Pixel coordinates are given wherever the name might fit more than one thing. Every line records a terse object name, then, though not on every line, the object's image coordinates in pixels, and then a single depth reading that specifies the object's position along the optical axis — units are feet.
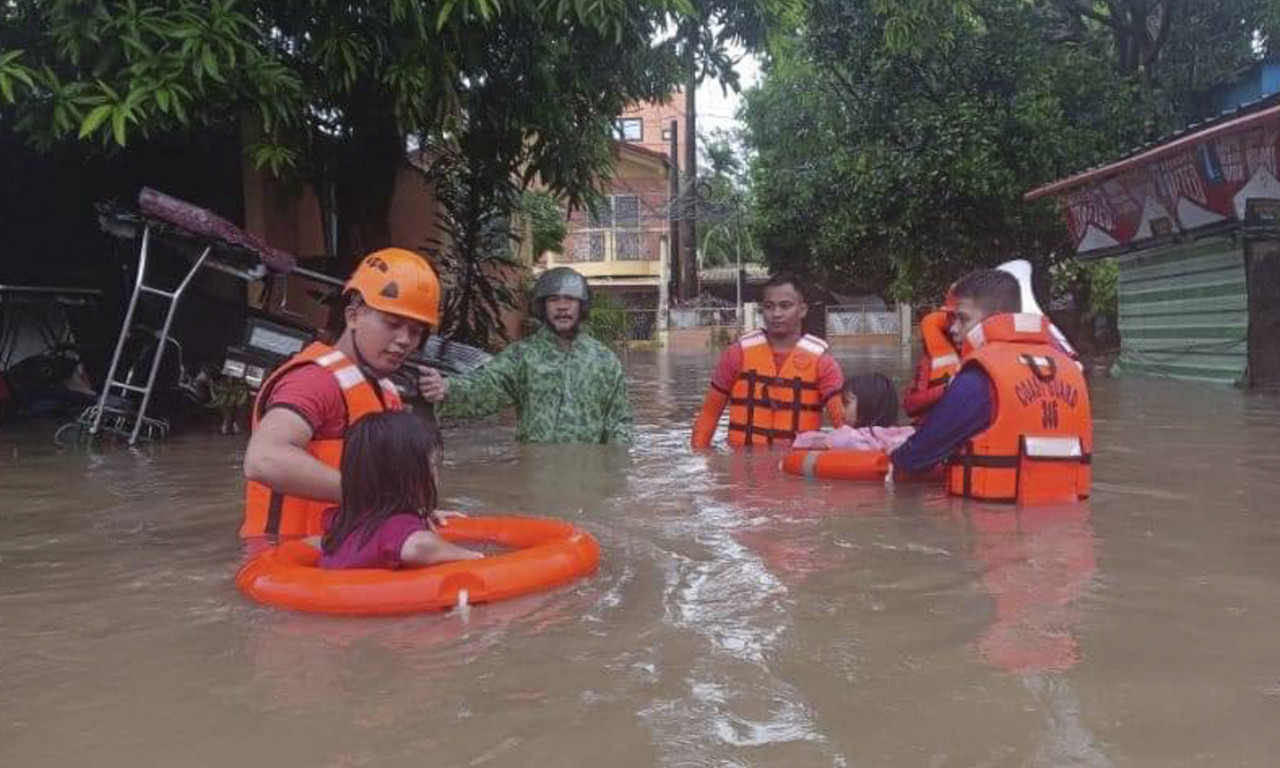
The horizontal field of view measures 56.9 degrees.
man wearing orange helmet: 11.76
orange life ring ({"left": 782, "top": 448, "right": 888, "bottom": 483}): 18.38
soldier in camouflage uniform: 19.90
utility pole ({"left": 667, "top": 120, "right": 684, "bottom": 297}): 114.18
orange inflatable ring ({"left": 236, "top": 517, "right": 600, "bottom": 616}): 10.99
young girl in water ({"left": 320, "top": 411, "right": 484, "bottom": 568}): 11.26
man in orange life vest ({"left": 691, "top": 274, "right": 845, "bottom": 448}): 20.77
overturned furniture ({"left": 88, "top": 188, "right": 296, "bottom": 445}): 25.63
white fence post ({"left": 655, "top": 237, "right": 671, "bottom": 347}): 113.60
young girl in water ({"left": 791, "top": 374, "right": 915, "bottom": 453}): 19.49
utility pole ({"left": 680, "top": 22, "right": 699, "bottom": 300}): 111.45
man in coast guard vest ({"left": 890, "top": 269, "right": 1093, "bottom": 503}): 15.67
